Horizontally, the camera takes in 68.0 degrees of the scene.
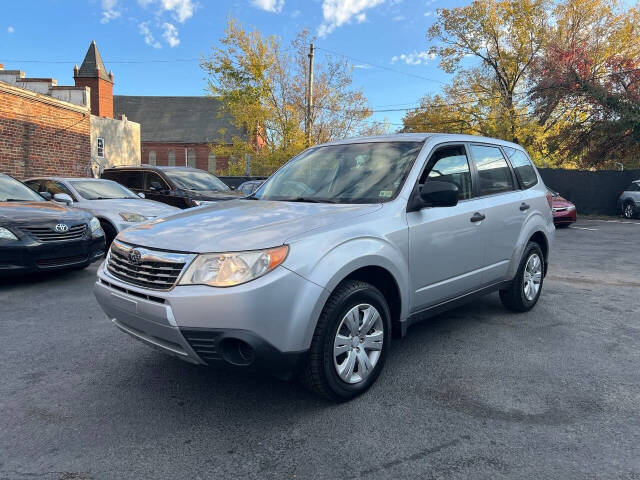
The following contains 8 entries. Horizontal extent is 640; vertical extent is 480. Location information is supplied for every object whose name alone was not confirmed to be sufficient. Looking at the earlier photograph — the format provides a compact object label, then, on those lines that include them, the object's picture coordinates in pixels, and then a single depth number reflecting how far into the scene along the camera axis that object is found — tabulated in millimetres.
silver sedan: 8078
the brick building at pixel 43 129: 15320
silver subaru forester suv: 2576
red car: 15039
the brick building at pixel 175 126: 54906
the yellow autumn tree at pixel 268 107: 24891
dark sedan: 5781
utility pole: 24245
